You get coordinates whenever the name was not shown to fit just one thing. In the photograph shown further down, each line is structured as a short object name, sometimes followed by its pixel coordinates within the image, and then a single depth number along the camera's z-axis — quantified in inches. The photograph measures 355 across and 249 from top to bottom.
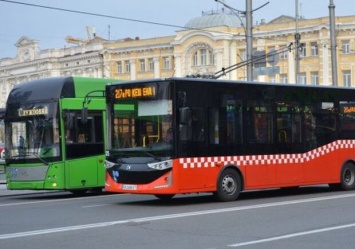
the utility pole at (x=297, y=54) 1495.3
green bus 778.8
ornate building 2751.0
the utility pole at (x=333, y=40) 1338.6
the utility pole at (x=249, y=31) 1123.4
